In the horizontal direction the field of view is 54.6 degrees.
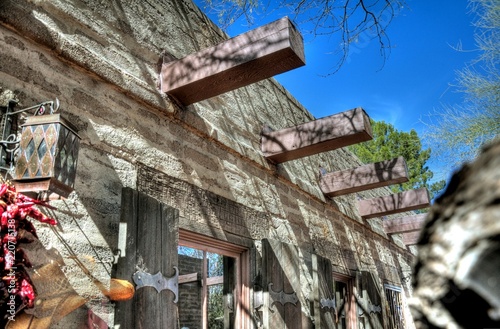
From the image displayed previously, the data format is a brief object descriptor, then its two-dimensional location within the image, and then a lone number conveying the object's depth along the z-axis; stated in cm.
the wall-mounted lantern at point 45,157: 211
